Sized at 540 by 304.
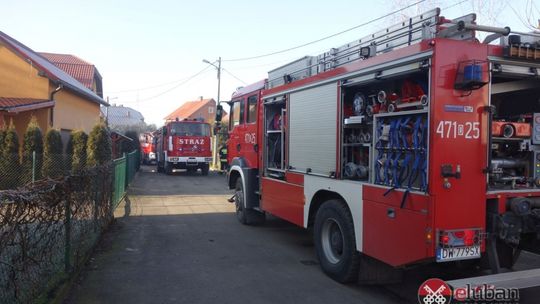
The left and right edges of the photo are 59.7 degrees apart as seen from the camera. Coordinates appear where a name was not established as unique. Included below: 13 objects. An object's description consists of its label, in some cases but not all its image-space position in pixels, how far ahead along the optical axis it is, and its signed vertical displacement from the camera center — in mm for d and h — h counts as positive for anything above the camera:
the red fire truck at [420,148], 4434 +1
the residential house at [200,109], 88438 +6971
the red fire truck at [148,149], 37188 -367
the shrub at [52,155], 15766 -400
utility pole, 34888 -33
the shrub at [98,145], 16969 -43
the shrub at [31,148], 15562 -193
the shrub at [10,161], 15078 -597
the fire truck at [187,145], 25578 -4
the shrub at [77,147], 17141 -130
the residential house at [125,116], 81000 +5171
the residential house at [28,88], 18525 +2276
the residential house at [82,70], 40000 +6546
